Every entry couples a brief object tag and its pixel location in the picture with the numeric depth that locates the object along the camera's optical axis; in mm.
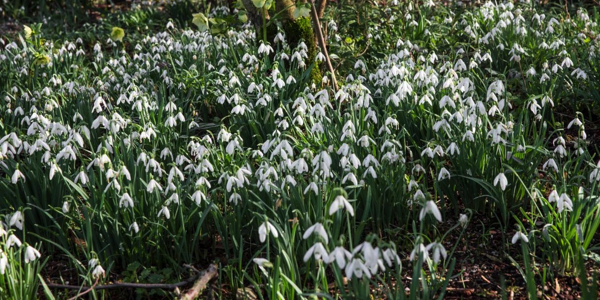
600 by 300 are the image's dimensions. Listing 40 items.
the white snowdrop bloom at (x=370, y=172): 2627
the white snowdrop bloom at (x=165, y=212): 2537
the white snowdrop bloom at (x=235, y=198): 2562
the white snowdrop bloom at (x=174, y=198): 2597
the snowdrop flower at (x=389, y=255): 1859
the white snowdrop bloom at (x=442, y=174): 2715
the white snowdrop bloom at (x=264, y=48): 4245
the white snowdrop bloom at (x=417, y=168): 2767
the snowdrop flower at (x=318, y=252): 1886
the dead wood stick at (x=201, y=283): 2228
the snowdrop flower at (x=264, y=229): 2143
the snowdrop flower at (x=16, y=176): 2645
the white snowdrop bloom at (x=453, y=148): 2850
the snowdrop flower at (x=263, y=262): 2074
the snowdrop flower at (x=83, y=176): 2641
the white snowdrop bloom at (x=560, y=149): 2828
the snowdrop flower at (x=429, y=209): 1944
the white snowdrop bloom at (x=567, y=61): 3879
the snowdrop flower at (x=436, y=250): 1908
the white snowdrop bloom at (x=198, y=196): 2562
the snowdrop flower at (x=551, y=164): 2707
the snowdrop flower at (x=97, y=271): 2323
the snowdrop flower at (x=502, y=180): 2581
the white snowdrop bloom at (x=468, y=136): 2908
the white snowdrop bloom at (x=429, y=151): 2788
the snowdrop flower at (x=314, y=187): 2477
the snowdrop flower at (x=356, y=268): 1761
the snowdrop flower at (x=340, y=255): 1797
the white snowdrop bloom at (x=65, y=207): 2547
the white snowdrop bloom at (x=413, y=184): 2554
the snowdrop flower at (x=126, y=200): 2521
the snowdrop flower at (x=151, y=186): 2635
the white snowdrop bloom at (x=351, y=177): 2479
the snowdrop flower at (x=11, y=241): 2178
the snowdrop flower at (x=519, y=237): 2248
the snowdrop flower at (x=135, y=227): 2520
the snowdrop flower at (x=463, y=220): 2519
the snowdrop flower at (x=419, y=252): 1913
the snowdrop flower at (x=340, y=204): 1984
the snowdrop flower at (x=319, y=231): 1939
